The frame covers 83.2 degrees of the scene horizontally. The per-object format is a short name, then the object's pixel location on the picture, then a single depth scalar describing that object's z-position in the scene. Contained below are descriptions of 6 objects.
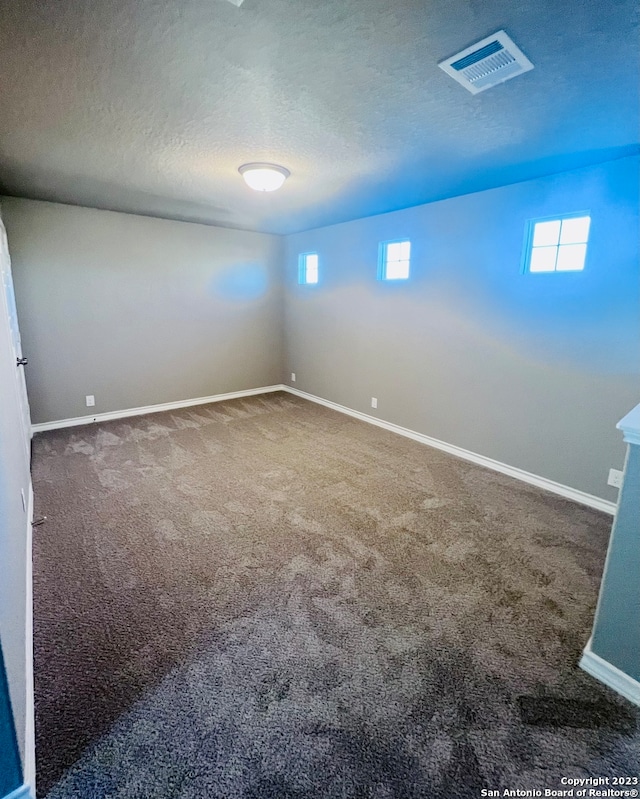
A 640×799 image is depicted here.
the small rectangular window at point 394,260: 4.00
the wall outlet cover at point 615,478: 2.63
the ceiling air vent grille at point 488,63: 1.40
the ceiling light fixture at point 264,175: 2.65
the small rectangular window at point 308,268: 5.24
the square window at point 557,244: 2.71
